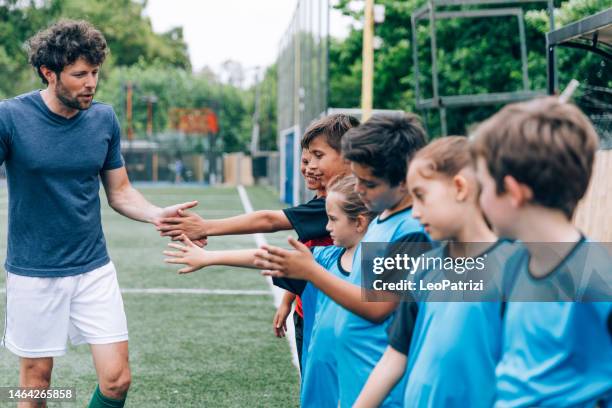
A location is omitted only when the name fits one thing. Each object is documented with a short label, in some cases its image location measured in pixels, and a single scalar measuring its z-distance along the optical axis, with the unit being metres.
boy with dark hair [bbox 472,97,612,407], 1.98
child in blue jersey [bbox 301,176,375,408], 3.22
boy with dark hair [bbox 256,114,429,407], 2.81
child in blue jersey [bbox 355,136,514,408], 2.33
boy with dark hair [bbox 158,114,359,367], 3.89
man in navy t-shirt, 4.26
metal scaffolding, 12.58
